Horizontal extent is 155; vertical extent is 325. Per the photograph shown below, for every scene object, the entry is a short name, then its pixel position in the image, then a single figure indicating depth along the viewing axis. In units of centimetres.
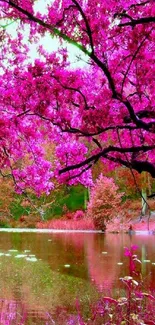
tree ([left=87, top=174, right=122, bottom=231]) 2816
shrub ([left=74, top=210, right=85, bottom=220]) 3406
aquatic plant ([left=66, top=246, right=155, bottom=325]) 345
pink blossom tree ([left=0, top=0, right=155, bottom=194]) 605
